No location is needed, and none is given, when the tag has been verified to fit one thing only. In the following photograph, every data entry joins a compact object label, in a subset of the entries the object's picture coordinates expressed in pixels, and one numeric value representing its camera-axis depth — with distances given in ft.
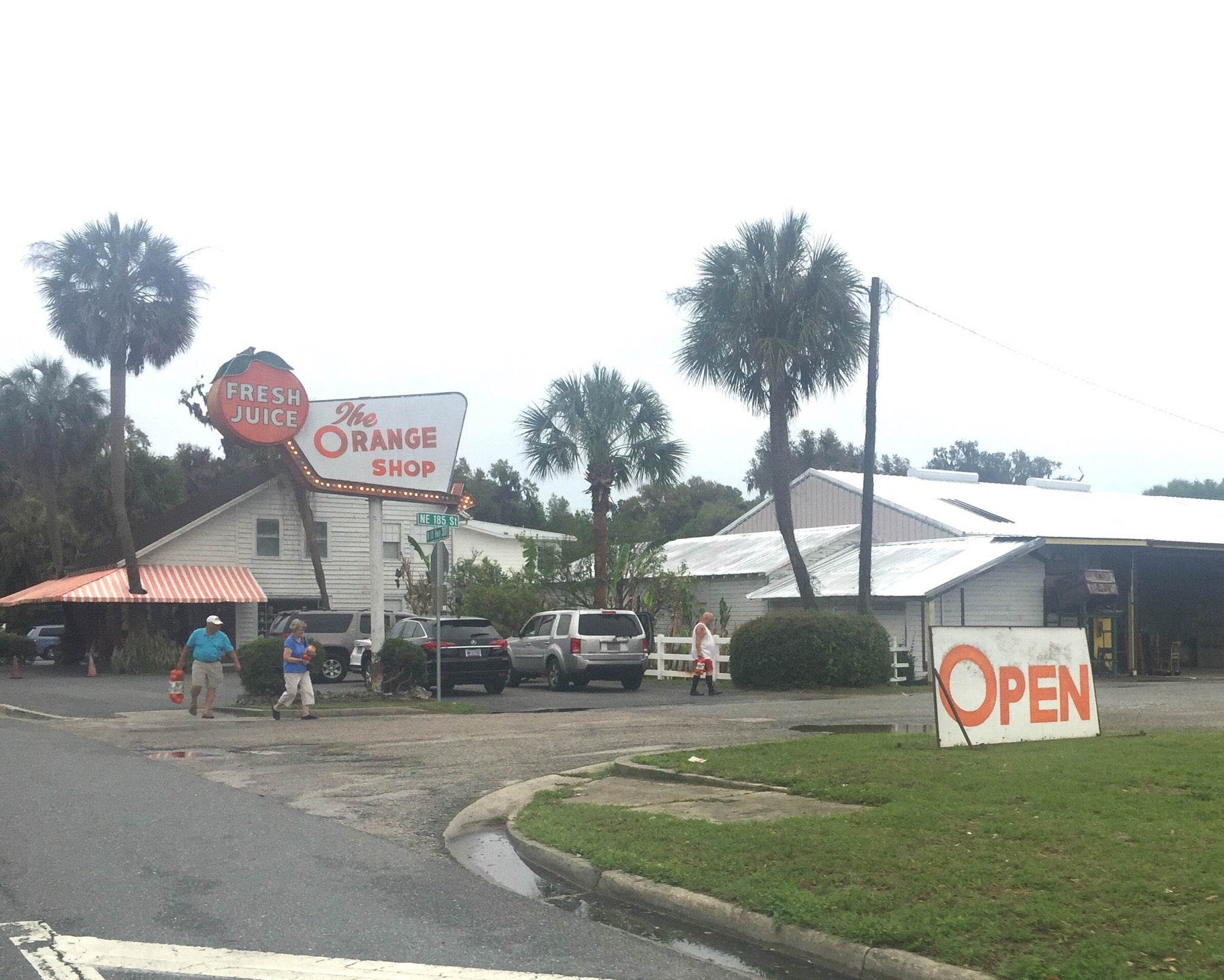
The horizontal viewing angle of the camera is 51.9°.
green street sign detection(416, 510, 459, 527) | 68.74
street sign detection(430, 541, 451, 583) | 67.46
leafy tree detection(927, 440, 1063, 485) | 311.06
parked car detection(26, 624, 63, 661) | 162.61
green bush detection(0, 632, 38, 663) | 127.85
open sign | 37.73
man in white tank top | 82.94
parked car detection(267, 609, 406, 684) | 98.73
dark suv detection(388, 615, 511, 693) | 79.97
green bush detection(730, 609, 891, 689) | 85.71
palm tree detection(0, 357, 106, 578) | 165.58
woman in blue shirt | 61.90
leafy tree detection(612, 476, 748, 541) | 238.27
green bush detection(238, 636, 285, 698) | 71.46
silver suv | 85.25
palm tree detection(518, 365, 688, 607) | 112.37
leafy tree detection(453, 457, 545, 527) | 253.85
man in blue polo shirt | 62.59
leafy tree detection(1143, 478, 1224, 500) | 257.96
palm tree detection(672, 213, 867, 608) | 96.58
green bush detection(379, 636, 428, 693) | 74.02
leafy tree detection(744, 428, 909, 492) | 273.75
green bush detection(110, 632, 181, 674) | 119.55
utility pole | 93.15
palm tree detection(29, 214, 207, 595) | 124.36
